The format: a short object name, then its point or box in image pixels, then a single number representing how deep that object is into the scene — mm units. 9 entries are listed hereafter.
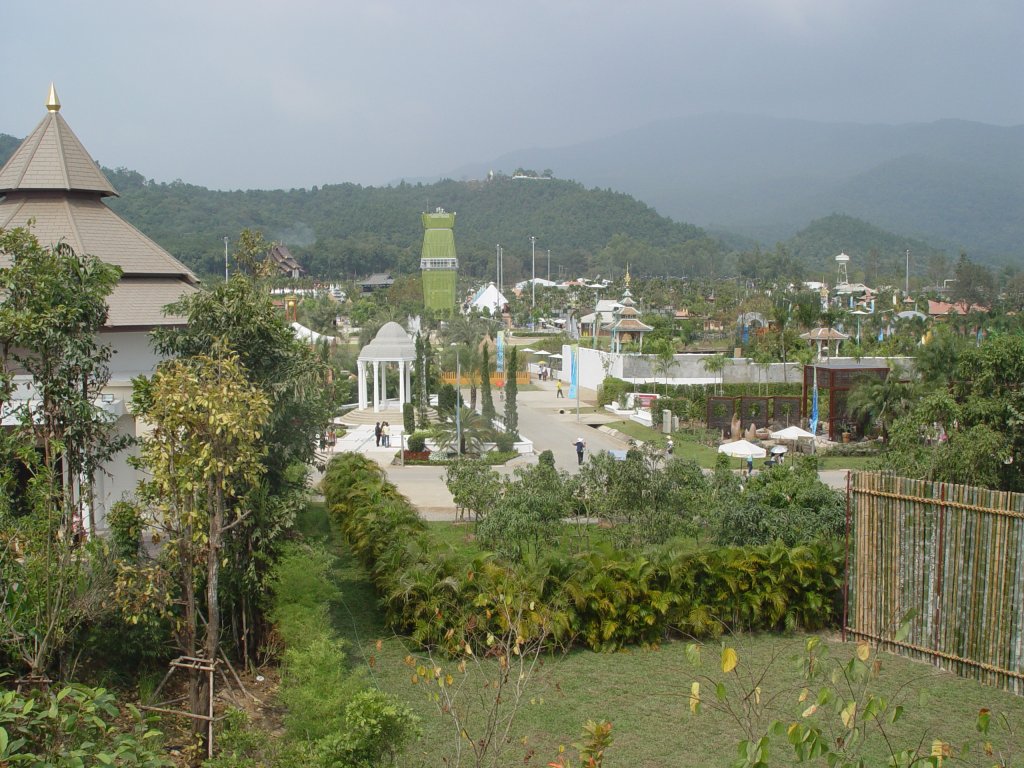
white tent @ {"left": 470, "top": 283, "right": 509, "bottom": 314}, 92606
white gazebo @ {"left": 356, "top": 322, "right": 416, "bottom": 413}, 37500
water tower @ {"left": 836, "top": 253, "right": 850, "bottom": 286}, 129625
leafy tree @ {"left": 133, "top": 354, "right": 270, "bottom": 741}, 8242
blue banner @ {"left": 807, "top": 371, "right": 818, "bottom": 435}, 32594
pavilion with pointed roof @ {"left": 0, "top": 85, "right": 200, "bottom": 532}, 15469
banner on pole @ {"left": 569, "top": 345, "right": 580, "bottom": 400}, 47094
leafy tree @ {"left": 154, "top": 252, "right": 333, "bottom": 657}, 10547
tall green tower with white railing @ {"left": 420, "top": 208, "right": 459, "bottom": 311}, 88938
